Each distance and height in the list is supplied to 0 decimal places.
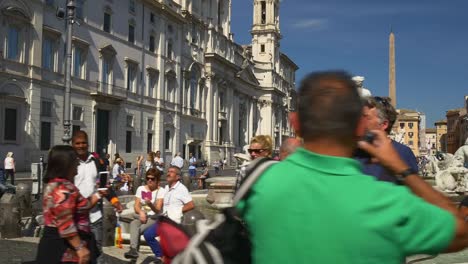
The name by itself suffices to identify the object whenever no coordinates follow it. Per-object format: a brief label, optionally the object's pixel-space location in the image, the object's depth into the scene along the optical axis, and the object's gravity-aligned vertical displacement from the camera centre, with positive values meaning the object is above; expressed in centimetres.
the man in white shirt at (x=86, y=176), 497 -21
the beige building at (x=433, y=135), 14600 +722
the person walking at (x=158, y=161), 2318 -25
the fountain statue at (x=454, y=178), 1132 -41
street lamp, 1644 +322
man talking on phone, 218 +21
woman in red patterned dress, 359 -47
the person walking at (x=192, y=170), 2802 -76
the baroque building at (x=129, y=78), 2502 +532
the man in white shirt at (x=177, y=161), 2359 -24
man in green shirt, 138 -13
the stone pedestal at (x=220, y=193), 1065 -77
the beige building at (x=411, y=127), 12169 +773
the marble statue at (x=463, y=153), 1098 +15
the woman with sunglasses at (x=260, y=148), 551 +10
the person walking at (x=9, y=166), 1936 -48
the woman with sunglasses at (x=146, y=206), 687 -68
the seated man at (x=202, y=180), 2356 -110
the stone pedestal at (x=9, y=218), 860 -109
